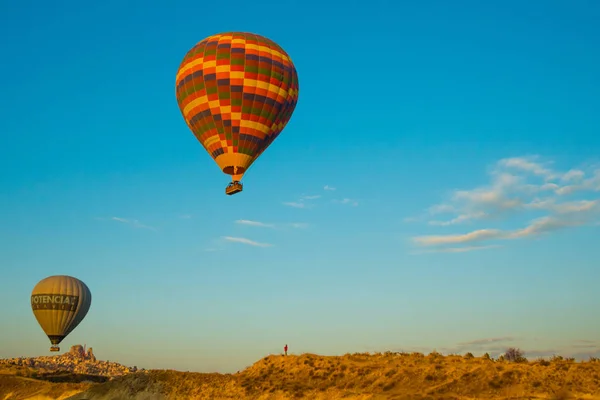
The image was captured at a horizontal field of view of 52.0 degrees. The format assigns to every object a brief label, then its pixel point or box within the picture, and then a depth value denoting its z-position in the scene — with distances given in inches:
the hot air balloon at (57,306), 3718.0
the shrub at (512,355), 2008.1
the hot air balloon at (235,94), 2428.6
